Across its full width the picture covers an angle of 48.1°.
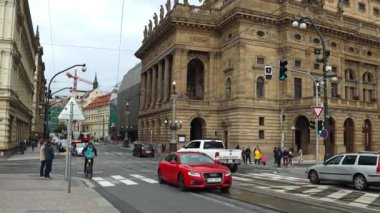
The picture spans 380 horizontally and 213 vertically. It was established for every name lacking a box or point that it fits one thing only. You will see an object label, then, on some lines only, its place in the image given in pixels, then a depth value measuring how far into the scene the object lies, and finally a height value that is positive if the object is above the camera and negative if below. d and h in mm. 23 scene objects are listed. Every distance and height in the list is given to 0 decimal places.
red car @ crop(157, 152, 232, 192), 15430 -1316
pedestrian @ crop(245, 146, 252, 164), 39172 -1520
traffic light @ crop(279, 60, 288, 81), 25594 +4098
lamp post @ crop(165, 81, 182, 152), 50791 +670
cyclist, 20641 -778
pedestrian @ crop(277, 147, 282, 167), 34988 -1492
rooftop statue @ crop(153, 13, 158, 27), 77844 +21571
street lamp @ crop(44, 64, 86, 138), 38897 +3390
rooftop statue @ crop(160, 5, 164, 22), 74562 +21744
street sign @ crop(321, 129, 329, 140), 25741 +278
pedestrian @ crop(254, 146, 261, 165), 37928 -1556
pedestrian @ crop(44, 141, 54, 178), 19922 -1128
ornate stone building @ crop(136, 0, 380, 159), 54875 +9381
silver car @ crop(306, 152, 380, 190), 18058 -1381
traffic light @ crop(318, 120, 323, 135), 26203 +738
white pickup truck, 27297 -1018
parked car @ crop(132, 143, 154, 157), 51094 -1701
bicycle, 21047 -1638
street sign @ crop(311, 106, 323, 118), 25688 +1715
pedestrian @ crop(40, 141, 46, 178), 19944 -1156
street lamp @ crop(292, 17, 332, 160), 24625 +3541
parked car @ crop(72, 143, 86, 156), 48188 -1532
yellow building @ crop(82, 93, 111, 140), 152250 +6884
